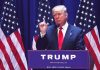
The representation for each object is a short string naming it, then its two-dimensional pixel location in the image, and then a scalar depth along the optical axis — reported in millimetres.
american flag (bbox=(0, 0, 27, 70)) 8350
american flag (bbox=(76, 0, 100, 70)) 8014
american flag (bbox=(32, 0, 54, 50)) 8141
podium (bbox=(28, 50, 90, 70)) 4469
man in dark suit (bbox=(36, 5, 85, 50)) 5792
